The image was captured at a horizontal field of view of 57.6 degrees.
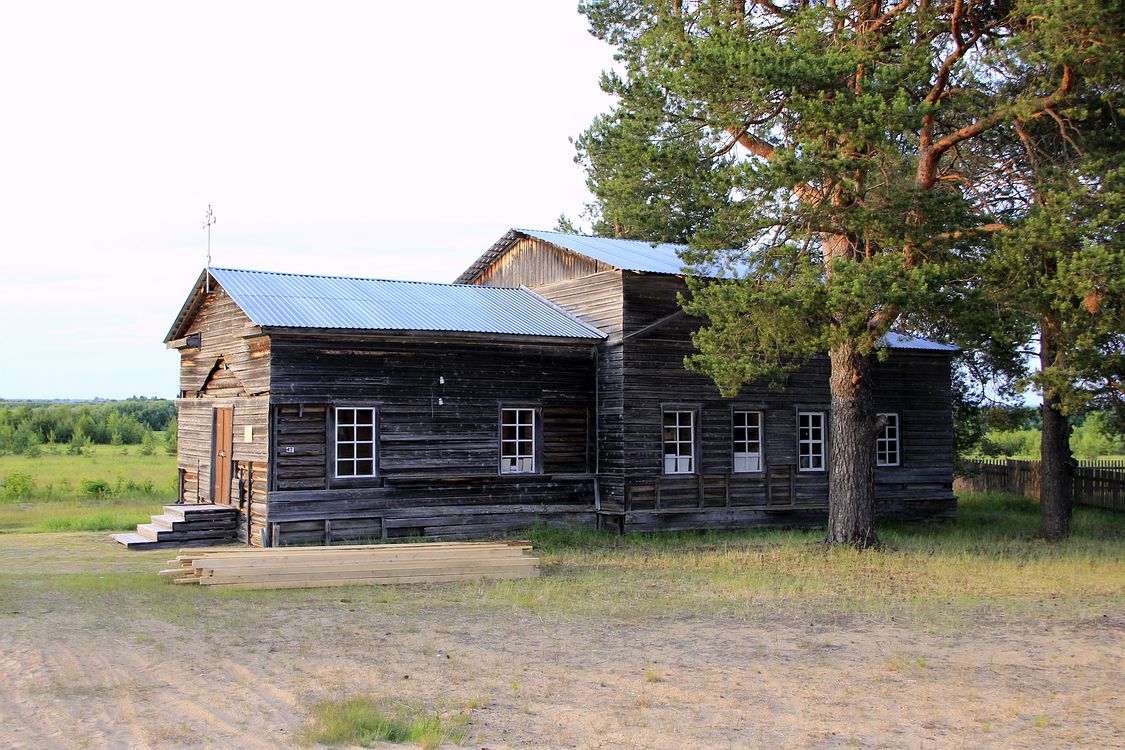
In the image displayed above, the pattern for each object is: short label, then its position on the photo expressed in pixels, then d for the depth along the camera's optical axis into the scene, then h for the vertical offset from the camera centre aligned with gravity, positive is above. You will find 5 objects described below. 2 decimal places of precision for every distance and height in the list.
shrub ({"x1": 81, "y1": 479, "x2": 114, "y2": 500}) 25.70 -1.24
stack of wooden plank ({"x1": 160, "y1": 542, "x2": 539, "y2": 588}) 13.28 -1.71
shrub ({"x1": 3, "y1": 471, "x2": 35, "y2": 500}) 25.41 -1.19
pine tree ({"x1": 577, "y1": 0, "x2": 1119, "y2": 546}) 13.66 +4.19
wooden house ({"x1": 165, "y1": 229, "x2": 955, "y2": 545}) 17.45 +0.51
